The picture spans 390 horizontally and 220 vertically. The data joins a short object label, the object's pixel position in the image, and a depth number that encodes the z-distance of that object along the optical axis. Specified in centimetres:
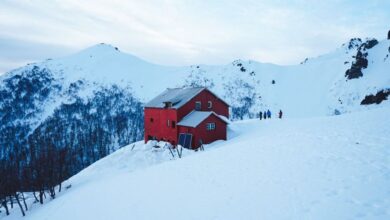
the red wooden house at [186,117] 4084
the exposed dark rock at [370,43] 10919
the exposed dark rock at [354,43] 18065
